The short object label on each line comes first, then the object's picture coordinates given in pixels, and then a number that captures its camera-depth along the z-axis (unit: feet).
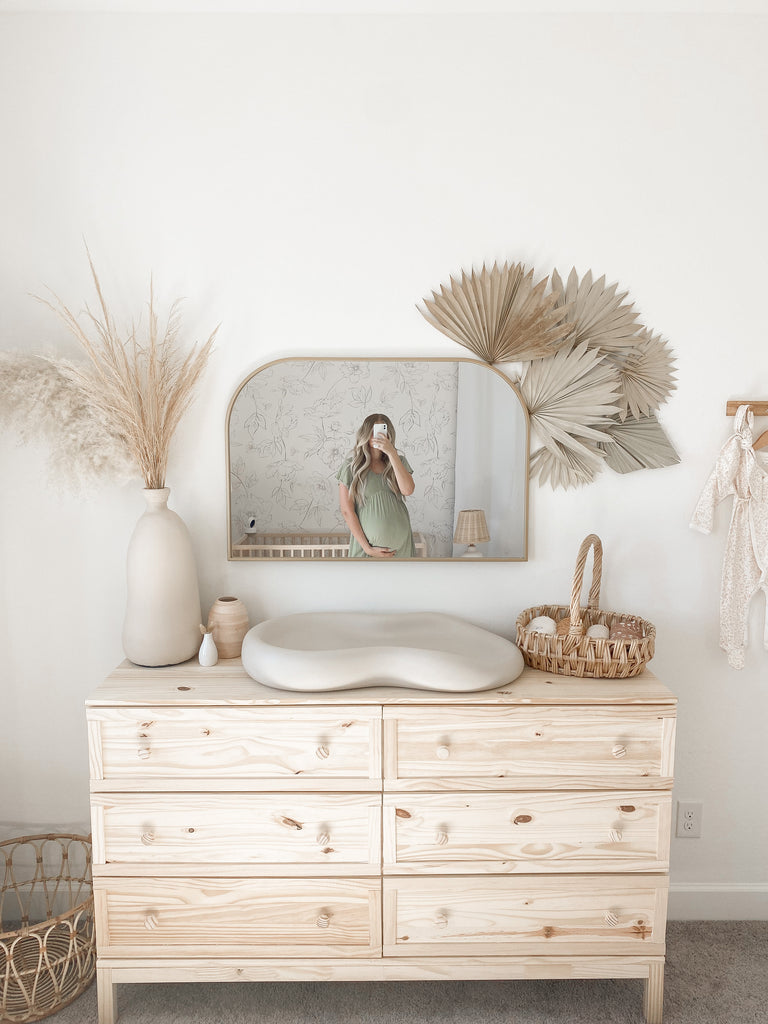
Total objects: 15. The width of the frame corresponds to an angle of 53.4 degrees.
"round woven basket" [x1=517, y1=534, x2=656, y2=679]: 6.04
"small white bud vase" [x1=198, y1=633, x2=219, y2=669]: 6.43
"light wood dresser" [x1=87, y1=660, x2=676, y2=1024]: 5.80
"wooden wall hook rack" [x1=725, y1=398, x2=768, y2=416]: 6.86
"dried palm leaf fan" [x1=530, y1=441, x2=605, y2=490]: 6.95
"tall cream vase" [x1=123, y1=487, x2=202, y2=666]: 6.39
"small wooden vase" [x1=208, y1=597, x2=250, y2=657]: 6.64
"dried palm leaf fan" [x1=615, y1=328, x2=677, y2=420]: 6.88
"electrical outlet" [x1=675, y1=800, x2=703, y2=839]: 7.34
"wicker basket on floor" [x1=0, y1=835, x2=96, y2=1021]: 6.09
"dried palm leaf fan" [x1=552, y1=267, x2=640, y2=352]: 6.79
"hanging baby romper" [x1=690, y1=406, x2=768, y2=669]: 6.86
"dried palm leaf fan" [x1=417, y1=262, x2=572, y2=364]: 6.72
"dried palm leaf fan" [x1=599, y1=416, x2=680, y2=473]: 6.93
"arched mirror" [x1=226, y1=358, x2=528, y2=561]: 6.84
